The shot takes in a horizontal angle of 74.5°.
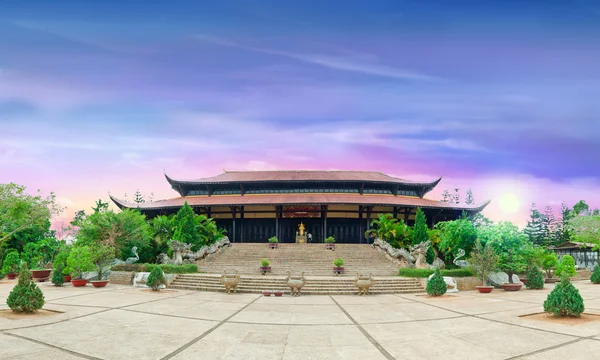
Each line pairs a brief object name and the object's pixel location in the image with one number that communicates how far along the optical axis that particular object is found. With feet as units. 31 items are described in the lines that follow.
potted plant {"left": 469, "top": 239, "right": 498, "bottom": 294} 70.59
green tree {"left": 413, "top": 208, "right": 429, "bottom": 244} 100.63
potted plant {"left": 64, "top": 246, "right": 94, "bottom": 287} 71.92
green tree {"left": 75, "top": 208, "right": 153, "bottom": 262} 82.79
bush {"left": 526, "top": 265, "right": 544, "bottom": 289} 74.02
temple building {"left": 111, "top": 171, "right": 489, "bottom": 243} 127.34
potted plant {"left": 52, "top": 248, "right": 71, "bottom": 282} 75.79
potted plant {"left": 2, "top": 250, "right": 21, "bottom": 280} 93.44
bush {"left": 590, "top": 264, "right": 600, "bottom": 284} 89.76
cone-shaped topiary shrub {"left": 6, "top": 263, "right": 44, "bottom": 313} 41.11
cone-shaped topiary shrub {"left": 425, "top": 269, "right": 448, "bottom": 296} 61.21
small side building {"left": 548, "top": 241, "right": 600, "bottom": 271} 137.09
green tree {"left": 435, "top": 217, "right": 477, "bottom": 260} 85.20
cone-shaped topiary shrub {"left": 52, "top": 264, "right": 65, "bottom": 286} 73.87
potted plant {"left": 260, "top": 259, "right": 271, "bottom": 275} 84.48
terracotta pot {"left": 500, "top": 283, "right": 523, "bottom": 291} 71.82
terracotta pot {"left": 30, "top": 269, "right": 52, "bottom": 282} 84.89
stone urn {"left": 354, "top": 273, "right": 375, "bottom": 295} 64.49
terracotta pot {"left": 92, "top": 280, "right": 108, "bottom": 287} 72.49
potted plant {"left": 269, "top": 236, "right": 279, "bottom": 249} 111.55
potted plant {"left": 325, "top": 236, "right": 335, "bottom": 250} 109.92
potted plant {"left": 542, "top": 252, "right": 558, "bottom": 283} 87.04
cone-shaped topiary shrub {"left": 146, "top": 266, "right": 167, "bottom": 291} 67.00
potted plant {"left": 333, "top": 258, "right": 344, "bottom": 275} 83.25
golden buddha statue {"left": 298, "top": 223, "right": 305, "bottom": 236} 127.76
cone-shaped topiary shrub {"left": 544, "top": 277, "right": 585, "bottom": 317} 39.27
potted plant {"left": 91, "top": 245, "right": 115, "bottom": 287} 75.25
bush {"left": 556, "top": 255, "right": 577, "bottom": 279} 82.33
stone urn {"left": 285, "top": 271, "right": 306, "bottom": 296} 63.00
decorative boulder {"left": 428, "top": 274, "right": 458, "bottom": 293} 70.29
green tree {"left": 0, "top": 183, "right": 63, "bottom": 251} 63.77
